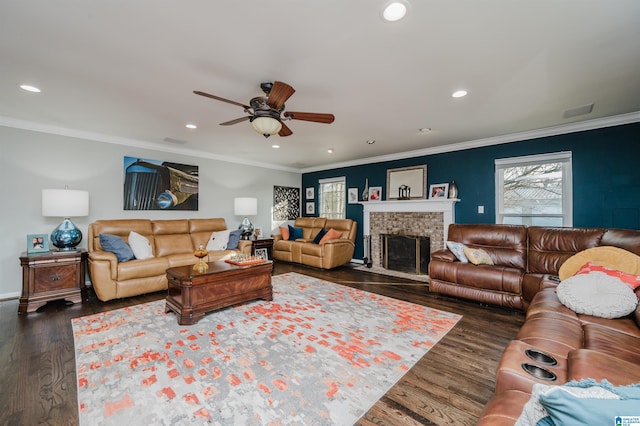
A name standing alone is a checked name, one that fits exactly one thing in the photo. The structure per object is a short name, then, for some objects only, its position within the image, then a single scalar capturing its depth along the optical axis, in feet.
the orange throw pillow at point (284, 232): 21.03
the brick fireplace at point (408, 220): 15.65
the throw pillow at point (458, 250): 11.91
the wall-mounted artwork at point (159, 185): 14.60
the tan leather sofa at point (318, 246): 17.31
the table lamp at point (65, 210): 10.77
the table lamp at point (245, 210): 17.72
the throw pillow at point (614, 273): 6.62
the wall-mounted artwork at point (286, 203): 22.09
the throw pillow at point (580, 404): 1.80
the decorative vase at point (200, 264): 9.72
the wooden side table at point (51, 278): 9.98
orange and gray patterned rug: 5.01
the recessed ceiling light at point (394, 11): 5.05
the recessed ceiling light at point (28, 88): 8.38
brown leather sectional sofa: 3.60
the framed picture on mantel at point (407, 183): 16.83
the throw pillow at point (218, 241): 15.11
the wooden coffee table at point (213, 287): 8.86
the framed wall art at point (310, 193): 23.39
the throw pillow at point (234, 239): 15.41
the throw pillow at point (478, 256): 11.35
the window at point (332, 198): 21.57
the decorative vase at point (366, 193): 19.38
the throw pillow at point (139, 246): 12.40
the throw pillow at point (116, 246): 11.60
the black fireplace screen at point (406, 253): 16.33
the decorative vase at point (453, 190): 15.12
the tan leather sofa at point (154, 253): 10.92
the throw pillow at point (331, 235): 18.66
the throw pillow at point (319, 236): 19.23
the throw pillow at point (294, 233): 21.11
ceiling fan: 7.82
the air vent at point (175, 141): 14.36
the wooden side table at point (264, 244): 17.60
